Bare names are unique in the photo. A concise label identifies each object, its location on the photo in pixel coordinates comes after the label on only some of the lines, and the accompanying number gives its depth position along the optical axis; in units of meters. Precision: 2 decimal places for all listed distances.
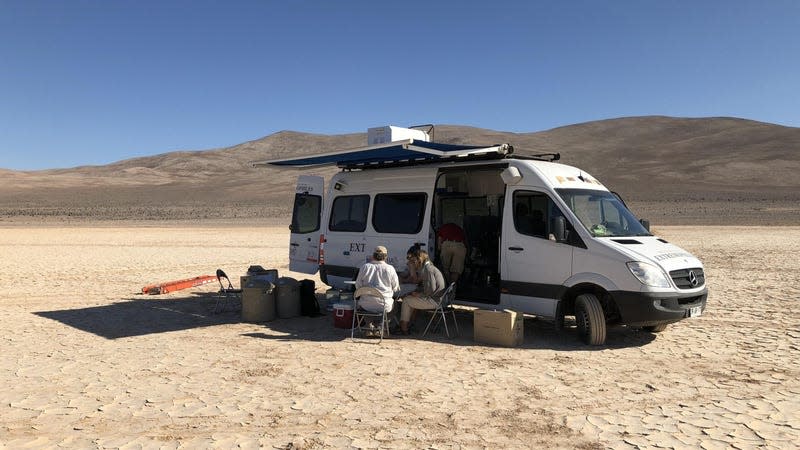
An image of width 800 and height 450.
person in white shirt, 8.23
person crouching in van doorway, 9.08
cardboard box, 7.85
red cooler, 8.86
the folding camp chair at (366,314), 8.14
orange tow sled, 12.19
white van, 7.52
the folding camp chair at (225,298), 10.19
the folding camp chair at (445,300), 8.34
